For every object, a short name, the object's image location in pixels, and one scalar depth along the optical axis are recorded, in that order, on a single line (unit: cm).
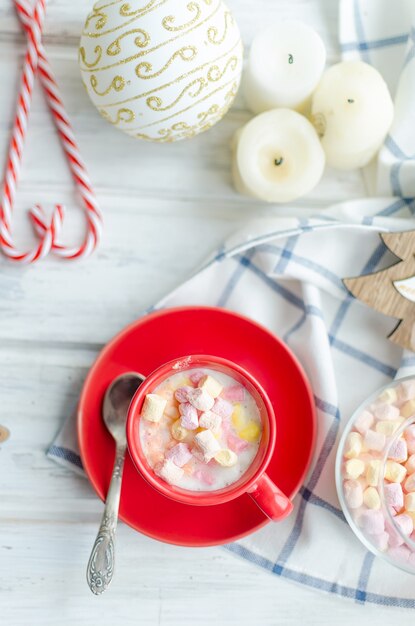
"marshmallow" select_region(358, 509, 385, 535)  94
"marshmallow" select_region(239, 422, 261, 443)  90
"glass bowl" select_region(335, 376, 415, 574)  93
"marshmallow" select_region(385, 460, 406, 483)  93
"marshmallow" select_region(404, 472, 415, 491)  93
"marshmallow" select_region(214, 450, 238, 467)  87
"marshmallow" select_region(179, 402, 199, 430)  86
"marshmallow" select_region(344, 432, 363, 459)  95
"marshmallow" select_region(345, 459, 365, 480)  94
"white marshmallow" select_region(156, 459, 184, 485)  87
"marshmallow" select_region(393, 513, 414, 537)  92
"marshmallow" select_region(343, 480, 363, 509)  94
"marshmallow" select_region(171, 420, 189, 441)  88
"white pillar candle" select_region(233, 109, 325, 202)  96
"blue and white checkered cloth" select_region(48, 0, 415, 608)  99
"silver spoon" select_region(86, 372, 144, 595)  91
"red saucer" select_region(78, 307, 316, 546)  97
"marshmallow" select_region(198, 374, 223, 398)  88
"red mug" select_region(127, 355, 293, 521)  87
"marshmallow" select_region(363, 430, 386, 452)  94
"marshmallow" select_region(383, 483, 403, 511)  92
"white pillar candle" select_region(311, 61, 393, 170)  95
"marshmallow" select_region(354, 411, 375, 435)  96
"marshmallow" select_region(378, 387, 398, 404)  96
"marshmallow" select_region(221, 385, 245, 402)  91
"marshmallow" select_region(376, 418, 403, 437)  94
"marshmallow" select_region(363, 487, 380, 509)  94
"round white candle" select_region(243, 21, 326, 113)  96
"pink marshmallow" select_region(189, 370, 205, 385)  90
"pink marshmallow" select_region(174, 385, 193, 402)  88
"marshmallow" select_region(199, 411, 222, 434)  86
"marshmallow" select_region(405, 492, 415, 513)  92
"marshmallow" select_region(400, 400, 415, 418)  95
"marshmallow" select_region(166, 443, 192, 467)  87
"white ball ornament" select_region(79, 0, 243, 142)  83
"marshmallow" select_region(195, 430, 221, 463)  85
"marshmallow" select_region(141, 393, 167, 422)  87
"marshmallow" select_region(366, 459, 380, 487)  94
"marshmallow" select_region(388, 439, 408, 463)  93
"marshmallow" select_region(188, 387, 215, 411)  86
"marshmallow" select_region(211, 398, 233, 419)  88
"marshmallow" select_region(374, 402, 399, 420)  95
